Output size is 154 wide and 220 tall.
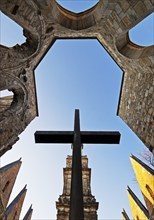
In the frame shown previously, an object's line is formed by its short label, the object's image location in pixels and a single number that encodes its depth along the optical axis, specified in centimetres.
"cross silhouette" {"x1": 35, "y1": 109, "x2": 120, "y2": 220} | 247
